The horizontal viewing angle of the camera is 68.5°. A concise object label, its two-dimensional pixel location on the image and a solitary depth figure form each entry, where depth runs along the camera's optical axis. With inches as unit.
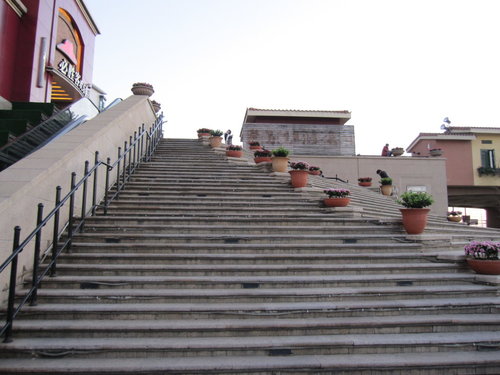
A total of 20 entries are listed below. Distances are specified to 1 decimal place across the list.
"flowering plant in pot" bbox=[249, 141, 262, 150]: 532.4
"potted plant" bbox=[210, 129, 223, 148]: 475.2
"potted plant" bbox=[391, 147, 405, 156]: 677.9
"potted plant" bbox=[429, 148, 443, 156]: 685.3
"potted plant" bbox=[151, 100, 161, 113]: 558.1
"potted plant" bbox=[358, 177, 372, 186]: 566.9
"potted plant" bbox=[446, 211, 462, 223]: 534.9
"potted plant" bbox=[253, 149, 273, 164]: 415.2
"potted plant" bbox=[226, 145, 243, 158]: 429.1
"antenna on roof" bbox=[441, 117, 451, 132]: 881.7
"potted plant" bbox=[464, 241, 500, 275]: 188.1
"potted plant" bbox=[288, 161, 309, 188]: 323.0
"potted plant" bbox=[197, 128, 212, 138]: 532.4
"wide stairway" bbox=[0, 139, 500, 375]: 127.9
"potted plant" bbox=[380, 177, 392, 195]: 526.8
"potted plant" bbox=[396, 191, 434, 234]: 239.5
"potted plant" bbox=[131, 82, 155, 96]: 445.4
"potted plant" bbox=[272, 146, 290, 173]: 375.6
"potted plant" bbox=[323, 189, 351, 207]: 282.5
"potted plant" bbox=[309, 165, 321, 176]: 467.7
